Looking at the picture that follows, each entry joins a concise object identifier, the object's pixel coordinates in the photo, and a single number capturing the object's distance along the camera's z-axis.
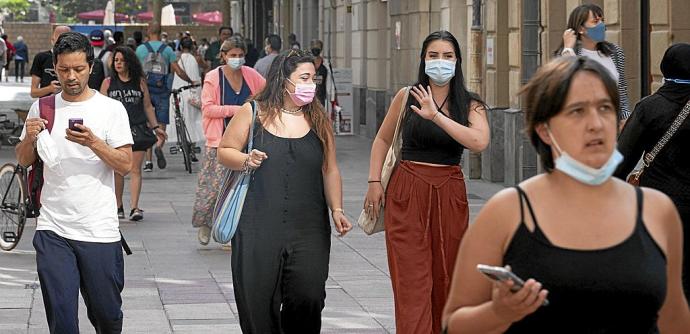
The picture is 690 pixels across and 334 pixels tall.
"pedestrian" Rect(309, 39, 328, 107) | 26.73
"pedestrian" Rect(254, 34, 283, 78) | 22.17
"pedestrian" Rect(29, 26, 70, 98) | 15.20
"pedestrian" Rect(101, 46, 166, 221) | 14.80
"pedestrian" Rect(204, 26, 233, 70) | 31.76
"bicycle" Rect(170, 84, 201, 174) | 20.52
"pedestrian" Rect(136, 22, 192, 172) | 21.12
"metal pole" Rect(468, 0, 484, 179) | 19.25
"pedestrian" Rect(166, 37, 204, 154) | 21.19
